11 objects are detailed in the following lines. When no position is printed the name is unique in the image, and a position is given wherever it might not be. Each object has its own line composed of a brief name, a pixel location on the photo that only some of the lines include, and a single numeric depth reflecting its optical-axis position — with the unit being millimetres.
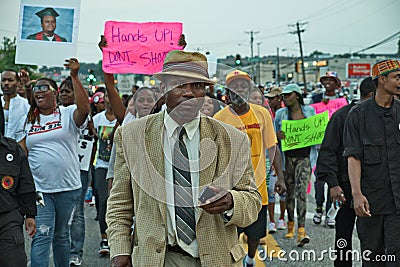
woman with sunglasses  5340
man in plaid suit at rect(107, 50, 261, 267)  2891
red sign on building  67750
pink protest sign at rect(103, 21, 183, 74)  5254
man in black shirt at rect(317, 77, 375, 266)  5695
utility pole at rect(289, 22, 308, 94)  64456
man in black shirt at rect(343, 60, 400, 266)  4773
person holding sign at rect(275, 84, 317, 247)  7723
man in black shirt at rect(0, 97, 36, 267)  4320
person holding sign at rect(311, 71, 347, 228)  8711
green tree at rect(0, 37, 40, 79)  47759
